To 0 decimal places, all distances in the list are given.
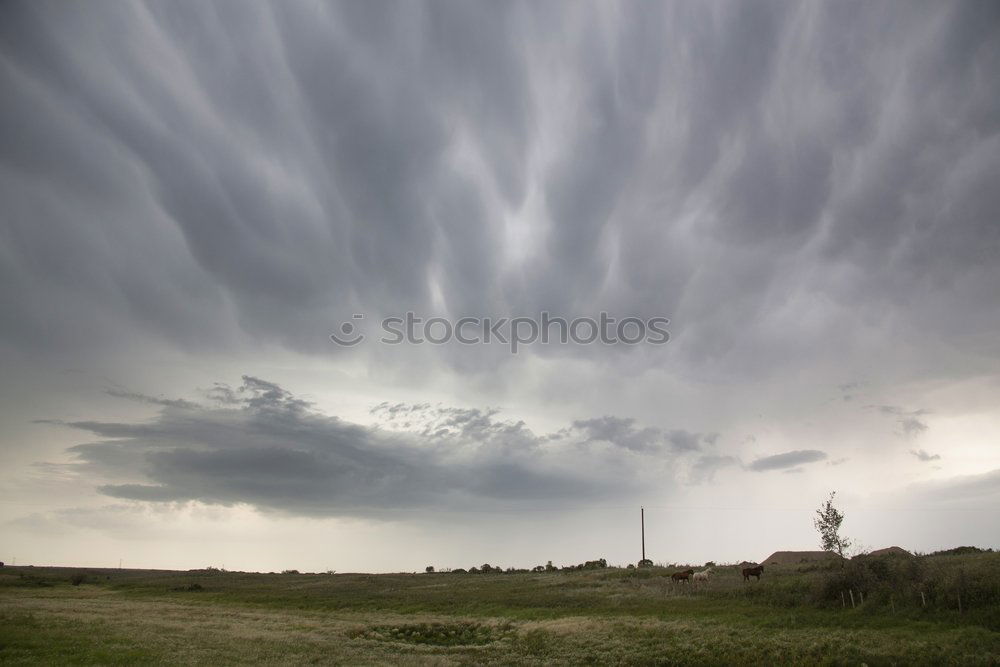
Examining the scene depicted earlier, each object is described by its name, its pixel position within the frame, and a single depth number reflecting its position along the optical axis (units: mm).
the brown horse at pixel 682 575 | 63062
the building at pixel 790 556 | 97988
